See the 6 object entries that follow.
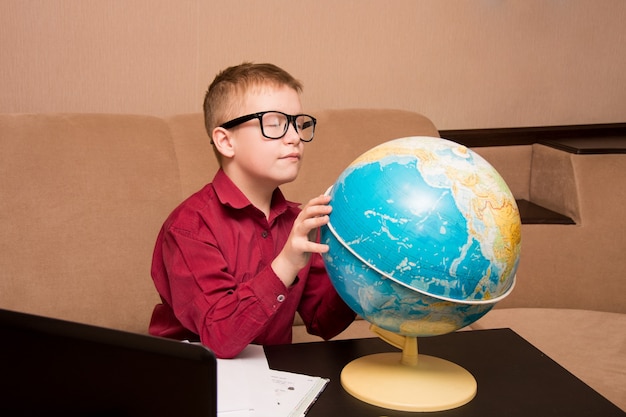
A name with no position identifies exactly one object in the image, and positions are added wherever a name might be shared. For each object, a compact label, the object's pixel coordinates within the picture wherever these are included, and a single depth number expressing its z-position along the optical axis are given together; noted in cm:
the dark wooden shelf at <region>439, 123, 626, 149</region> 351
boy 170
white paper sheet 144
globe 139
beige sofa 240
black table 145
